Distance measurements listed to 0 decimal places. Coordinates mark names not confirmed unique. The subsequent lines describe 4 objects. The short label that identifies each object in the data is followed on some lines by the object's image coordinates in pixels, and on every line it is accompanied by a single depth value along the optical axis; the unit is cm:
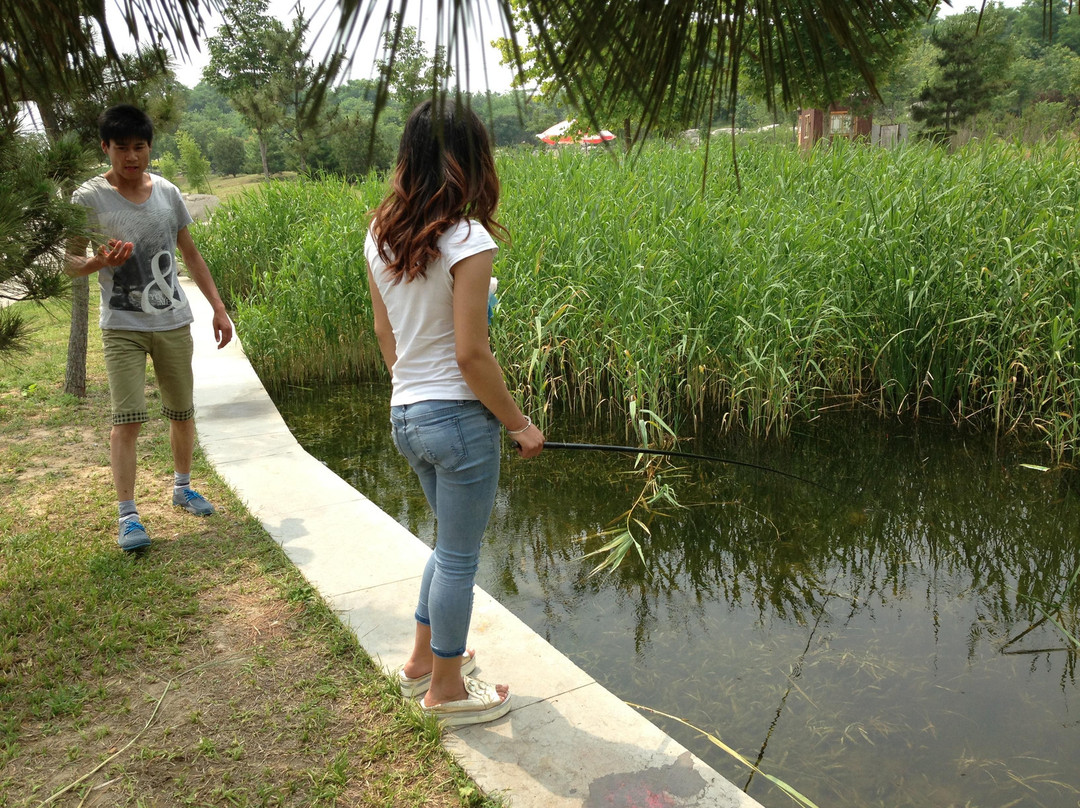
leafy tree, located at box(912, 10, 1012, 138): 2473
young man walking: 302
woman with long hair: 174
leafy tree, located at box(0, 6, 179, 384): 137
